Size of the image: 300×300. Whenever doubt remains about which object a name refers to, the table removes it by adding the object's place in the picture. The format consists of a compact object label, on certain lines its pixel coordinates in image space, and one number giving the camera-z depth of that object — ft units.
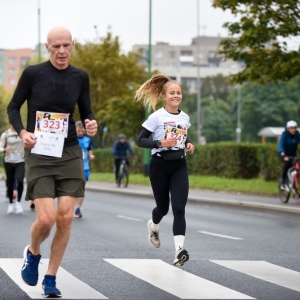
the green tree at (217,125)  355.77
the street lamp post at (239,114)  323.47
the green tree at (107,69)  179.11
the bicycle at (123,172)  109.09
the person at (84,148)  58.39
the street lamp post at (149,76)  115.03
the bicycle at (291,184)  69.12
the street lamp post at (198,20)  231.34
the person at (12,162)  61.21
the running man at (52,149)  24.47
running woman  31.86
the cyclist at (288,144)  68.39
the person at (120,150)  107.86
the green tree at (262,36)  74.84
